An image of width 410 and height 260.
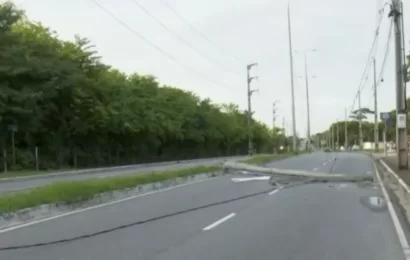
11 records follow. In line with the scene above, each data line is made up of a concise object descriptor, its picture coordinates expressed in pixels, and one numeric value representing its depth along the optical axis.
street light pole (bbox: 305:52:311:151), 113.31
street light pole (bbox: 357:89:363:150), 101.62
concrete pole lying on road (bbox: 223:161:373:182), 27.12
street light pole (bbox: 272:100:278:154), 137.66
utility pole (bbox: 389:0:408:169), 33.84
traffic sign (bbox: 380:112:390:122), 51.70
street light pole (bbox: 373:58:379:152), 86.61
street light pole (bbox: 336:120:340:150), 180.02
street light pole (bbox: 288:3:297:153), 84.56
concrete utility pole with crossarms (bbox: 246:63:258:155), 82.75
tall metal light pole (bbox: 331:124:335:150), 181.82
